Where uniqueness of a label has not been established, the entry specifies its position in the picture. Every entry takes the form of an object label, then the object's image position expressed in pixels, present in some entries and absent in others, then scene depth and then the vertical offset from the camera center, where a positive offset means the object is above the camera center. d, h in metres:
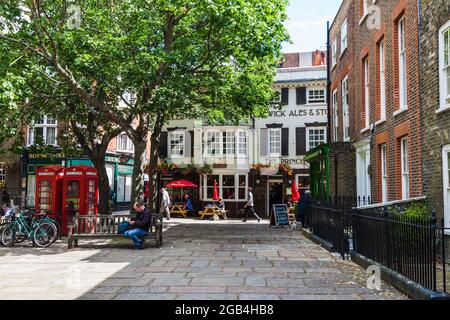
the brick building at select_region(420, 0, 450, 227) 10.02 +1.91
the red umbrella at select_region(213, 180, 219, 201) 29.72 -0.55
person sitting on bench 12.93 -1.16
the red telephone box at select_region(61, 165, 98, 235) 16.80 -0.16
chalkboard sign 21.11 -1.39
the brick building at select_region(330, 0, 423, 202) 12.01 +2.88
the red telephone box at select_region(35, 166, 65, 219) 17.16 -0.13
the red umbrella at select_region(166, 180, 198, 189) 30.21 +0.09
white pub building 31.09 +2.61
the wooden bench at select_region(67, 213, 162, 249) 13.27 -1.26
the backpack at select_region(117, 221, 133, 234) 13.47 -1.19
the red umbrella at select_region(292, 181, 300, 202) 23.66 -0.44
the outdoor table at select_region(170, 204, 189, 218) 30.34 -1.61
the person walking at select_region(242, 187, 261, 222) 25.16 -1.00
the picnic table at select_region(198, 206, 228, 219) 28.16 -1.63
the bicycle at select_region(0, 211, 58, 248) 13.77 -1.36
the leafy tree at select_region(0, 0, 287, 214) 14.24 +4.50
